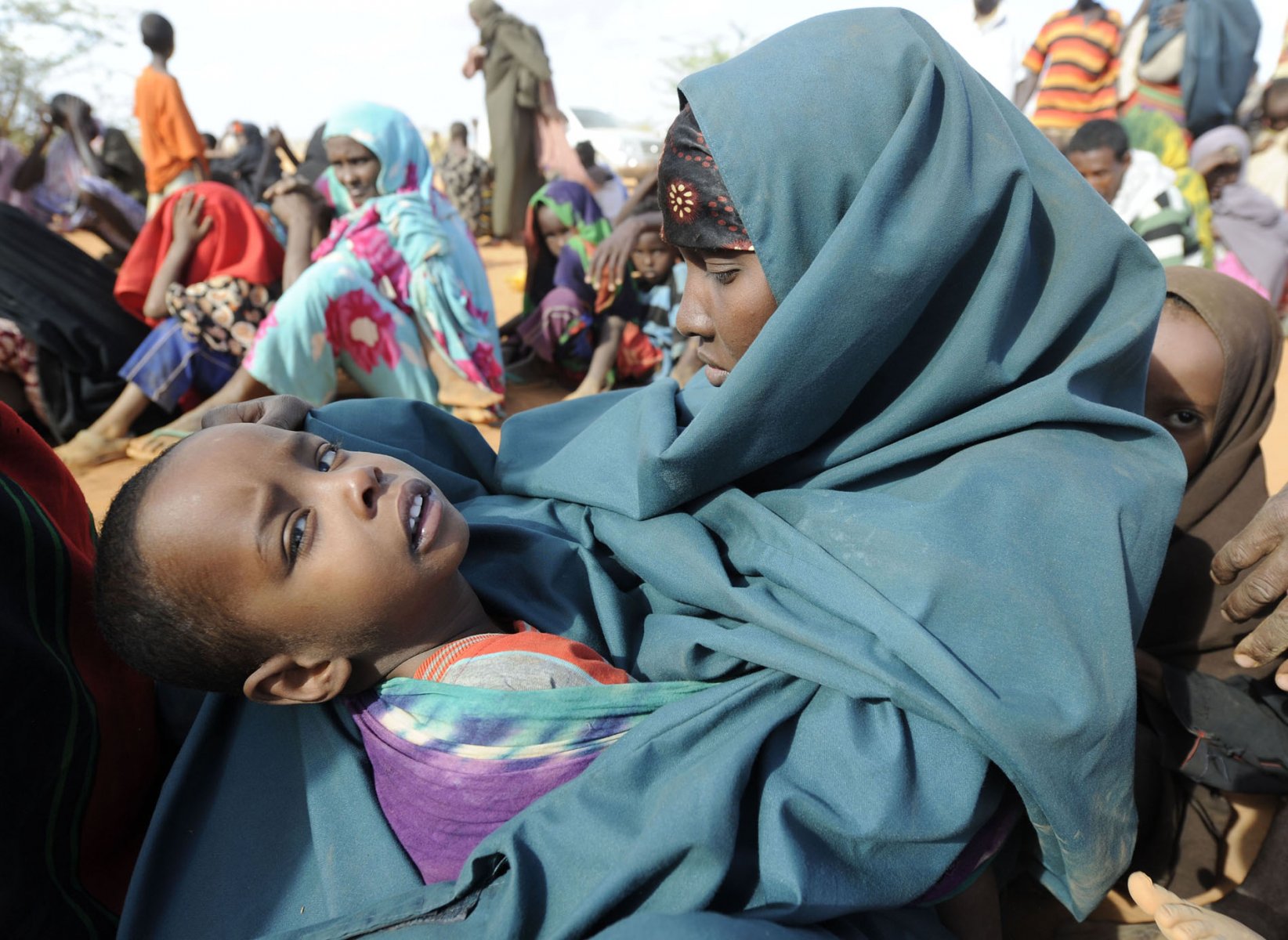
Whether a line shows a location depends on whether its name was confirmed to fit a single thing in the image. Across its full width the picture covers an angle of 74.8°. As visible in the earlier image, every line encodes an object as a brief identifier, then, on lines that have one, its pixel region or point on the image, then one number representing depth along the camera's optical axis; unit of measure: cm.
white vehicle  1698
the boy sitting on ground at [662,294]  612
